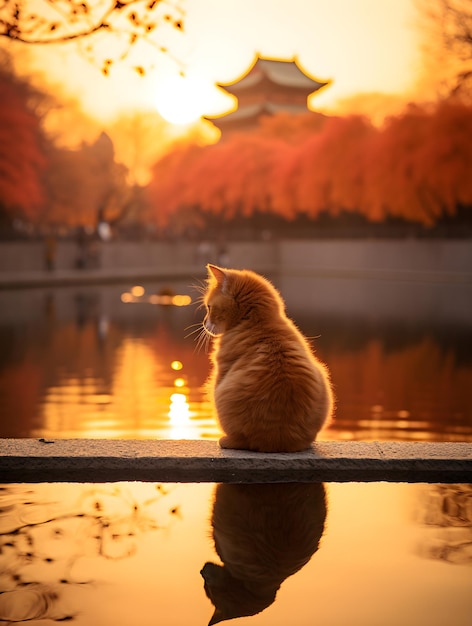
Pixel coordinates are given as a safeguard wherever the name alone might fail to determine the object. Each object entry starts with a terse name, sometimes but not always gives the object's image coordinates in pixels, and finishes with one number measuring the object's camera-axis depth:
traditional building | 64.75
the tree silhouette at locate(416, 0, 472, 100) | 24.69
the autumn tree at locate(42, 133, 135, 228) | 40.38
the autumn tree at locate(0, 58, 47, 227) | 31.36
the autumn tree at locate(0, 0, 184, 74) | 5.07
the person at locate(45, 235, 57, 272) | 34.91
